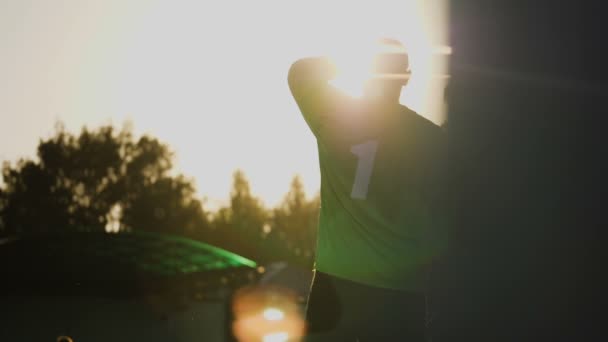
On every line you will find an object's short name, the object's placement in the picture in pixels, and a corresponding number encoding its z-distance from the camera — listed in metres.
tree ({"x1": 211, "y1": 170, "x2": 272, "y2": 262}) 65.12
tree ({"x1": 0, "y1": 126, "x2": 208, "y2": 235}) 54.69
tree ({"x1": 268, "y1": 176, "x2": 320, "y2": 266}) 90.06
